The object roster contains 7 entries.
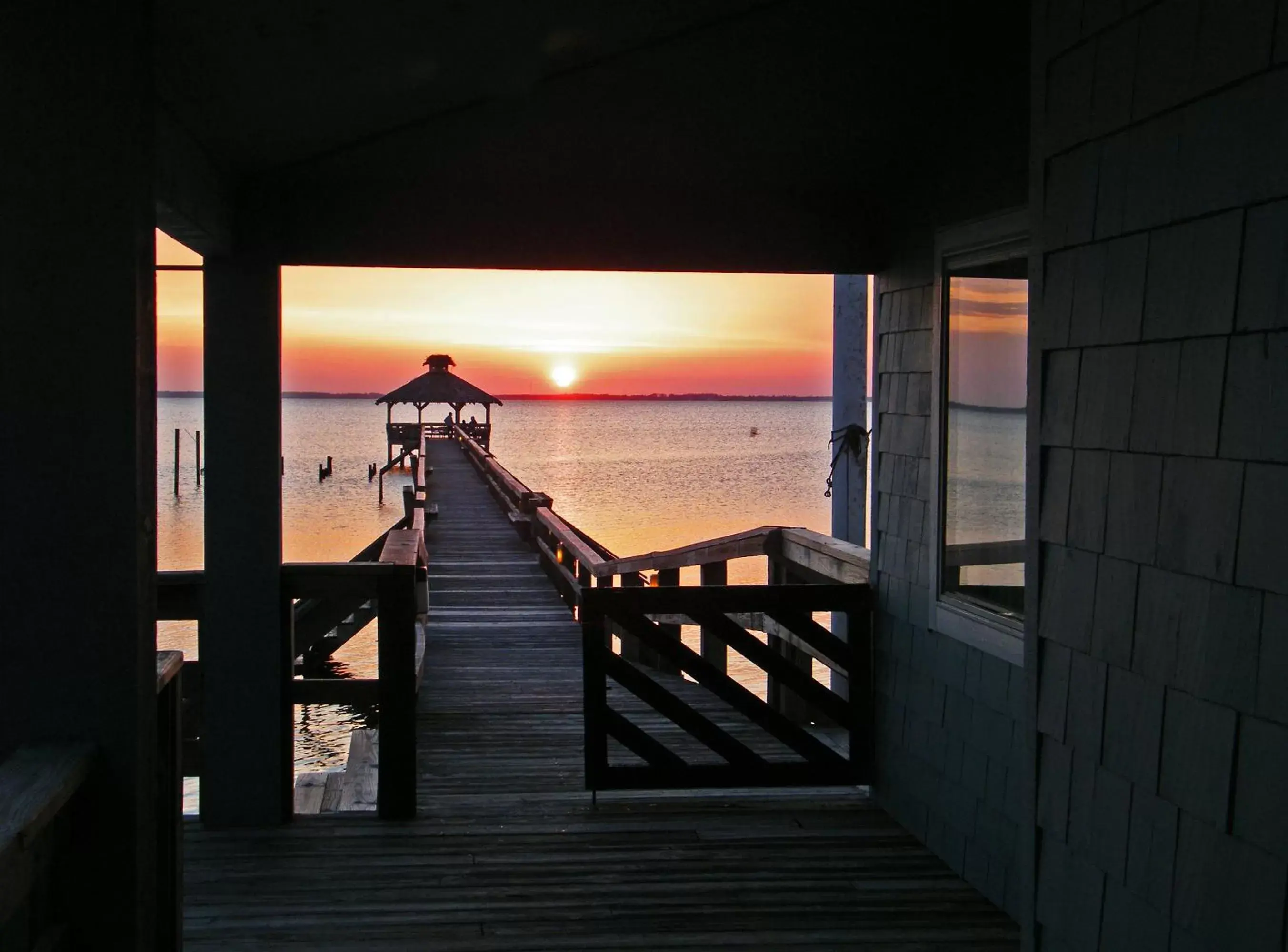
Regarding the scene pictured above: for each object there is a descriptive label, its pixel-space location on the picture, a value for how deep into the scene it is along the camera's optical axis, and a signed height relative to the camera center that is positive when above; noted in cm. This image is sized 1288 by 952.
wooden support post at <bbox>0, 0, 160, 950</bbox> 225 -2
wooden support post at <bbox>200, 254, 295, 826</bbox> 452 -66
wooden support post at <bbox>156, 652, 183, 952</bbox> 272 -95
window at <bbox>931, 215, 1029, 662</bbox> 373 -10
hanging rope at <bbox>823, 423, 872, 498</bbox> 631 -21
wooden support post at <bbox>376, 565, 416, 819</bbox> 459 -115
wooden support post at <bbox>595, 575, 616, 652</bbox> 759 -118
